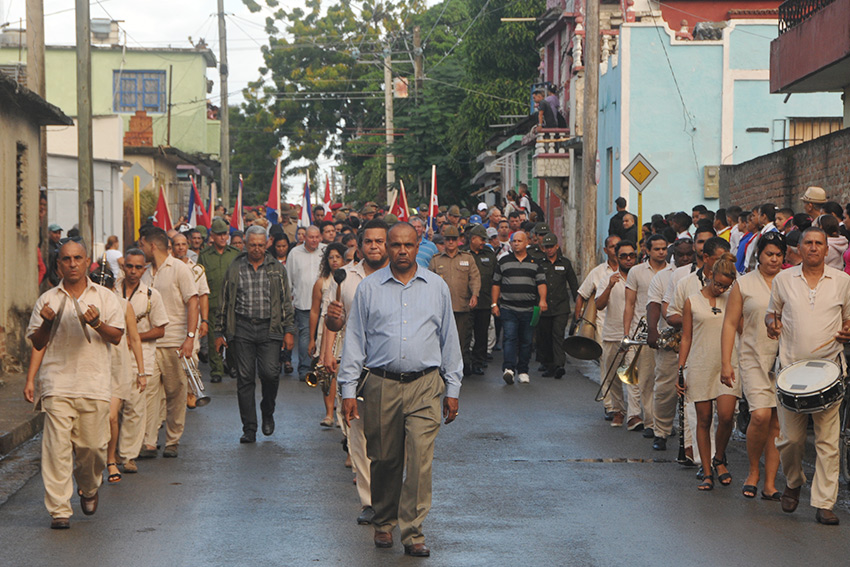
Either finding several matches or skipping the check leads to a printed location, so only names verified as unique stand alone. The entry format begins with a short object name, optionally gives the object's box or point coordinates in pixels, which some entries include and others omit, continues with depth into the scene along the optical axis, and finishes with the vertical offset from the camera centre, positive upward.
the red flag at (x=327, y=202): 27.36 +0.06
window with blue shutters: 56.06 +4.81
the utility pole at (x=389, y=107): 53.92 +4.04
